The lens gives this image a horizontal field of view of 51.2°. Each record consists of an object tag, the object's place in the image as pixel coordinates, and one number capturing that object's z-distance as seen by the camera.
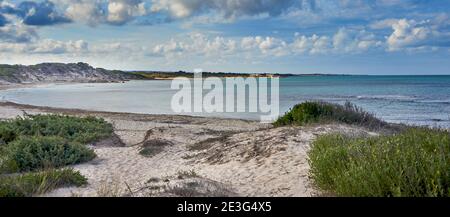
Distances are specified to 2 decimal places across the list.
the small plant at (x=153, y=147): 13.75
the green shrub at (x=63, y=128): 16.03
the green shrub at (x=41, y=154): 10.92
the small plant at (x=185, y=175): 8.57
